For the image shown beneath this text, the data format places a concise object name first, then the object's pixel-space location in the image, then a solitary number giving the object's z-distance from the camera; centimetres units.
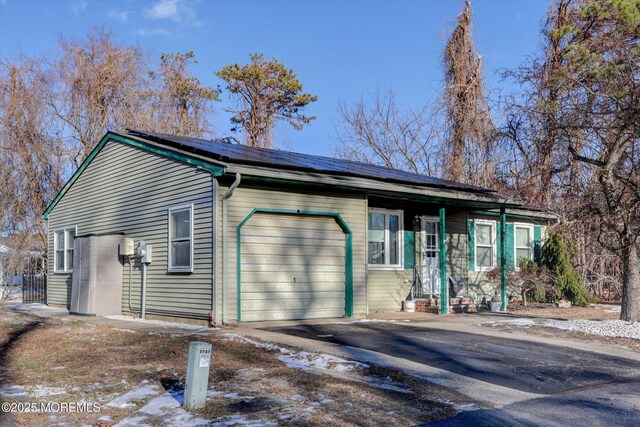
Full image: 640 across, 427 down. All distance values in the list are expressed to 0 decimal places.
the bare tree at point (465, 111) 2642
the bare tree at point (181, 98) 3123
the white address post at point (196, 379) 607
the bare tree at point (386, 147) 3006
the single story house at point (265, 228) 1212
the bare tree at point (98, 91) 2806
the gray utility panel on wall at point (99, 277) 1474
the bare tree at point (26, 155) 2533
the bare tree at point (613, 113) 1177
